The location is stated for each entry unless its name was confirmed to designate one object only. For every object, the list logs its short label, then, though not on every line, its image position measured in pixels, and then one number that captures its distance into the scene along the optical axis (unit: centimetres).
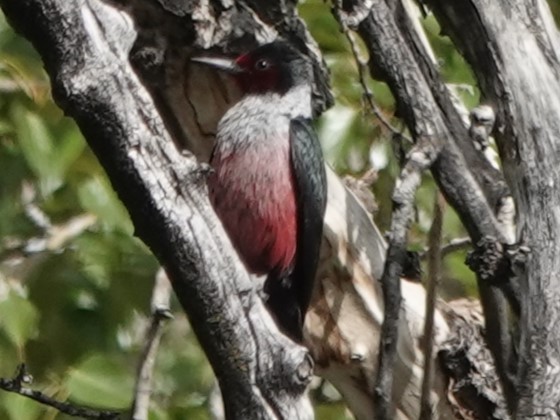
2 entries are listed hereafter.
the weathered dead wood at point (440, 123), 762
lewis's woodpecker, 933
